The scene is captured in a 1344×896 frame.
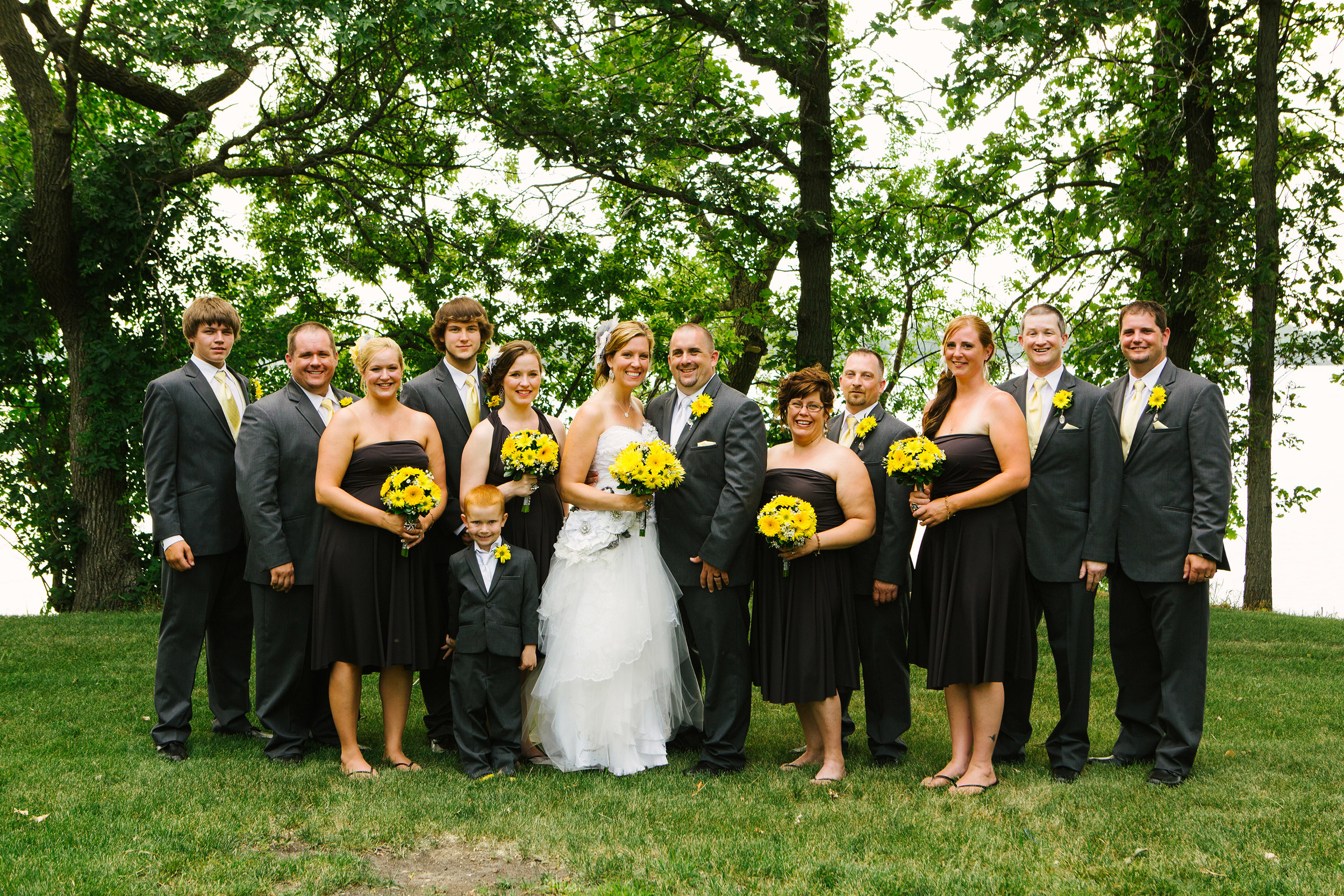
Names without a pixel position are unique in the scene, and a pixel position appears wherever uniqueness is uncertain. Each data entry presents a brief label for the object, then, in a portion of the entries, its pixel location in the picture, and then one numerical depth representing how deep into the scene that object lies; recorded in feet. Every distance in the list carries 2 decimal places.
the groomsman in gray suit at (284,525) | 19.31
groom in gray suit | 18.95
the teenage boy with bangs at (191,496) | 19.95
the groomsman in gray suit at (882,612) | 19.98
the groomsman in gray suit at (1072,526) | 18.49
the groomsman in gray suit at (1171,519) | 17.94
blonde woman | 18.67
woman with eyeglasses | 18.79
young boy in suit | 18.83
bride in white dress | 18.98
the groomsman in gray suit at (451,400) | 20.97
